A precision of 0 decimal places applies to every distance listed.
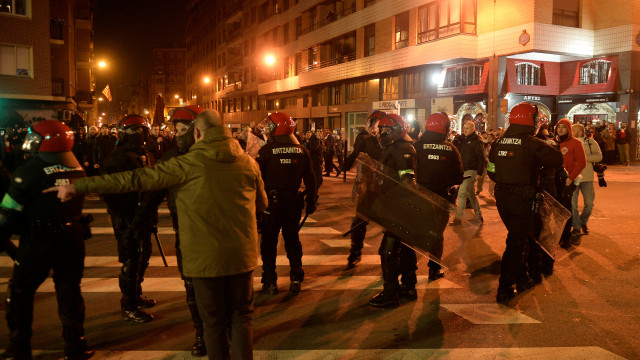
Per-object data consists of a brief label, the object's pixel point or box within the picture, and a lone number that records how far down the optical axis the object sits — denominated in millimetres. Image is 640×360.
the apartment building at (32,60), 27281
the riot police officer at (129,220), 4621
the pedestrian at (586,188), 8719
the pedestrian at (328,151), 20980
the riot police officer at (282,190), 5551
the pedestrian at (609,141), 23069
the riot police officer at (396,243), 5137
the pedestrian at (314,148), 14758
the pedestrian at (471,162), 9734
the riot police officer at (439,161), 5816
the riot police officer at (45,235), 3576
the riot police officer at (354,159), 6902
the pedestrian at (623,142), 23469
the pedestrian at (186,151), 4020
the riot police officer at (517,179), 5293
